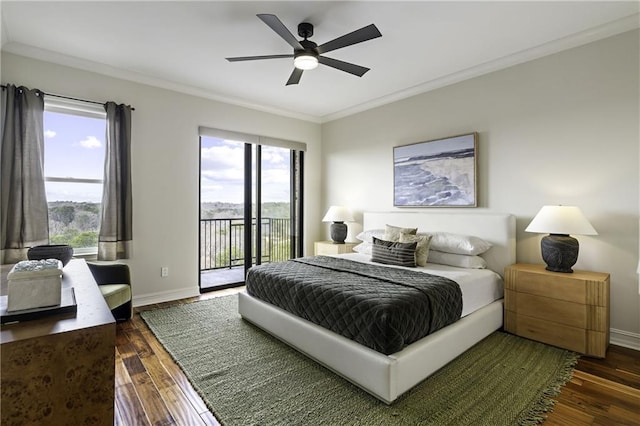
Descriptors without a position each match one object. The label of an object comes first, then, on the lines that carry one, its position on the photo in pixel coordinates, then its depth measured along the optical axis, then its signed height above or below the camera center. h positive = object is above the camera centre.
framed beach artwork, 3.62 +0.50
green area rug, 1.78 -1.16
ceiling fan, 2.20 +1.30
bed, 1.90 -0.92
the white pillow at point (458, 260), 3.21 -0.51
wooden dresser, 0.97 -0.52
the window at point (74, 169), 3.30 +0.47
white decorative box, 1.17 -0.29
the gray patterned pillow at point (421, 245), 3.28 -0.35
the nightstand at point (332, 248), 4.68 -0.54
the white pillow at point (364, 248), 3.99 -0.47
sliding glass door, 4.53 +0.07
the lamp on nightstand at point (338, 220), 4.75 -0.12
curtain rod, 3.21 +1.22
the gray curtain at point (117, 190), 3.44 +0.25
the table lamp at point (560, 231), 2.60 -0.15
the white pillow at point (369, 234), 4.02 -0.29
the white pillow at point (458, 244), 3.21 -0.33
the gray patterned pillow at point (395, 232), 3.57 -0.23
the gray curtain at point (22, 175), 2.91 +0.36
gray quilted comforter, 1.95 -0.63
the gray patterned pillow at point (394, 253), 3.22 -0.43
